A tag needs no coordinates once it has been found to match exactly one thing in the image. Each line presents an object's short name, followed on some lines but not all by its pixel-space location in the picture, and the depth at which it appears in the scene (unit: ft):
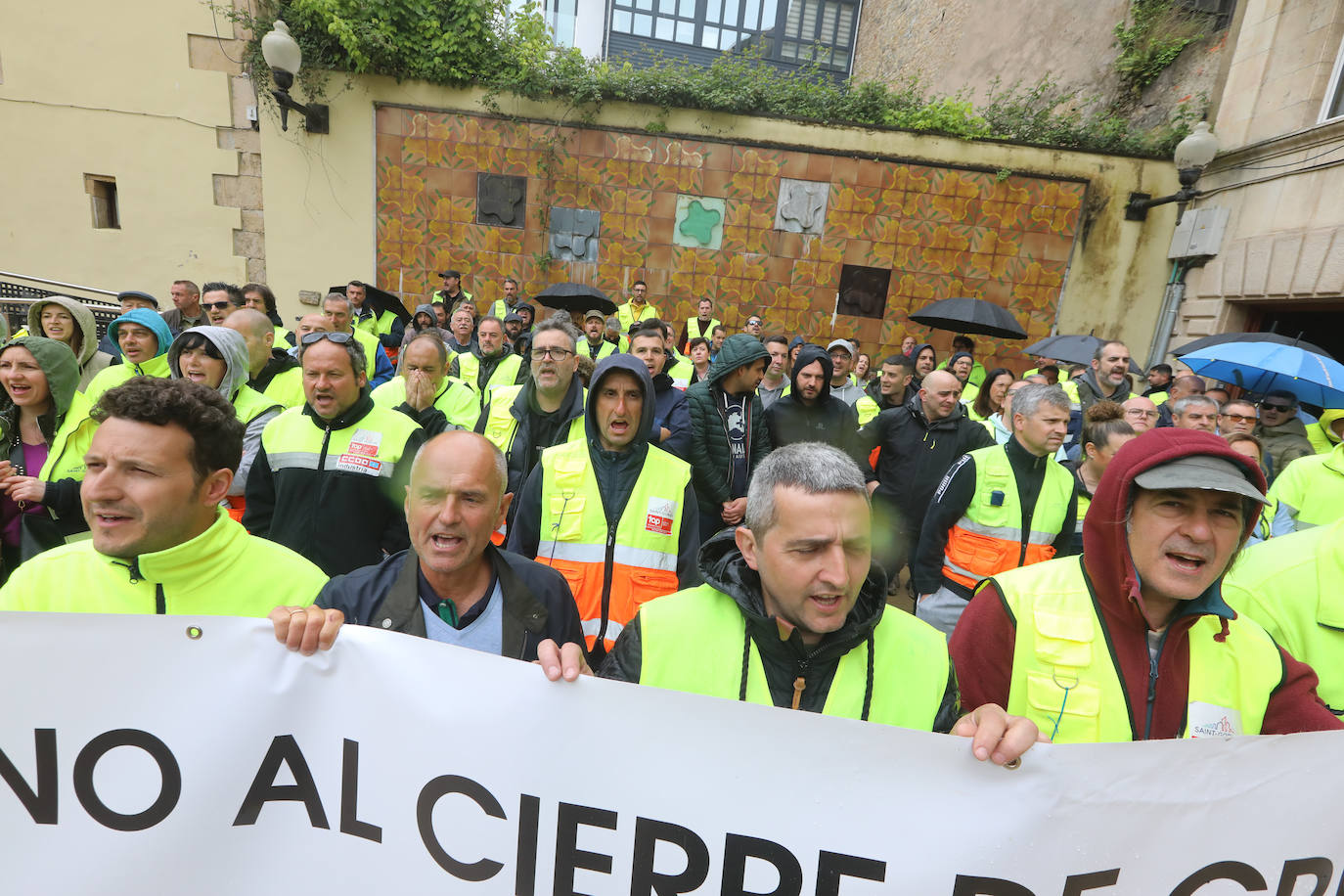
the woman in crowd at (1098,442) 10.46
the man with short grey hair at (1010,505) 10.49
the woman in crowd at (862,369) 30.59
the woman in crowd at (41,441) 8.98
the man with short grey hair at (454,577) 5.89
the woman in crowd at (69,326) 13.38
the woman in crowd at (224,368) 10.93
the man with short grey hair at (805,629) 4.87
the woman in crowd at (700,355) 25.85
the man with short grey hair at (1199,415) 14.10
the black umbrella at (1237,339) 18.19
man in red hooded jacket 4.94
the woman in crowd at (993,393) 20.29
